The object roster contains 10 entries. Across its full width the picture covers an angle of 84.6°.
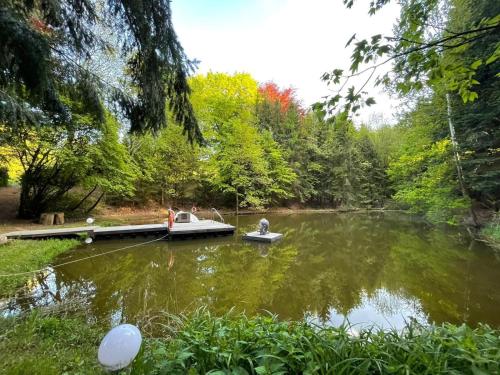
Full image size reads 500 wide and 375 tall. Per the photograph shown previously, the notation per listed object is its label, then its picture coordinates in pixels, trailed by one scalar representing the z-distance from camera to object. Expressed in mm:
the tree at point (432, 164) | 11898
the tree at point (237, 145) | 19672
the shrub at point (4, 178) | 13627
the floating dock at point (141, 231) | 9039
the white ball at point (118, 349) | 1631
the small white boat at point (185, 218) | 12102
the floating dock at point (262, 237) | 9797
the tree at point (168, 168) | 18125
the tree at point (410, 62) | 1595
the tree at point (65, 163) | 10578
